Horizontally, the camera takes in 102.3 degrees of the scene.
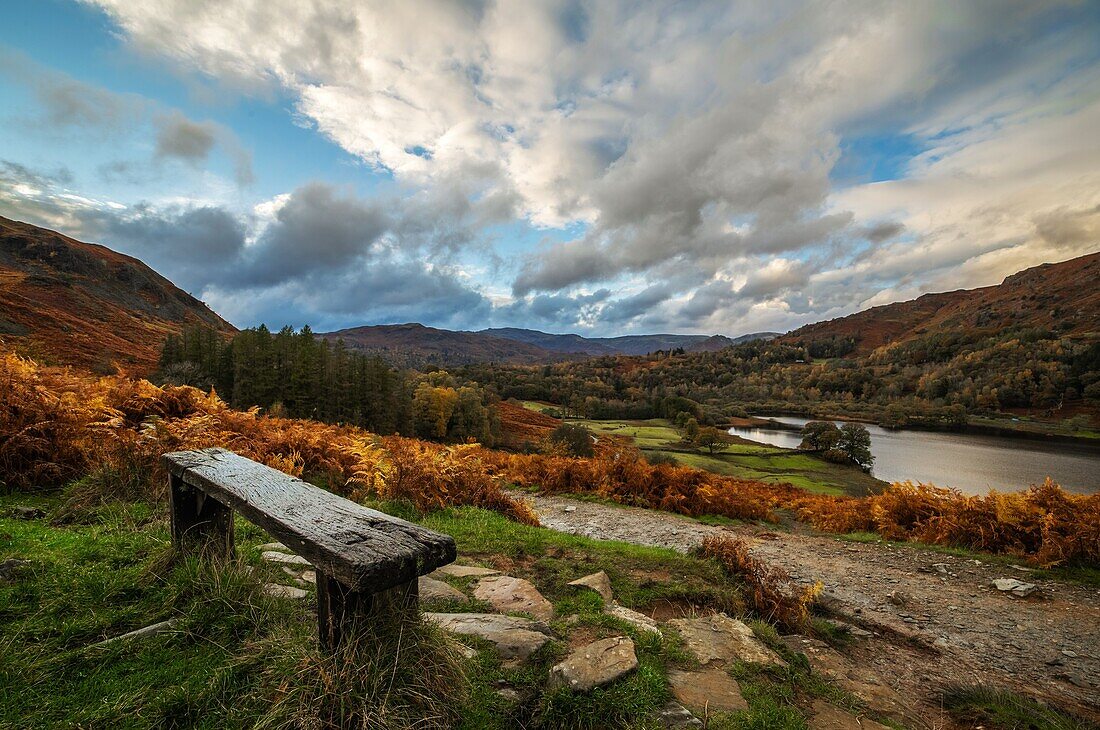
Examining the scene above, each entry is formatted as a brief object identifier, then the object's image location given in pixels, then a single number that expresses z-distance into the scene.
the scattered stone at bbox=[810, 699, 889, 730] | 3.18
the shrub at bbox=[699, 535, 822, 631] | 5.36
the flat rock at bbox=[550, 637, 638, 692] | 2.98
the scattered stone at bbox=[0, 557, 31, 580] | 3.42
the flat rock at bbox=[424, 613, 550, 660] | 3.38
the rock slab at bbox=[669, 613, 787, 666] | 3.84
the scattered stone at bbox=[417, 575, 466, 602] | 4.34
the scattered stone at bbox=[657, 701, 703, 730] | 2.80
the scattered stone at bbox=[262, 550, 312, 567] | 4.60
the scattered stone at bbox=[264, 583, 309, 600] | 3.55
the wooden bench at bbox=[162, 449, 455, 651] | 2.22
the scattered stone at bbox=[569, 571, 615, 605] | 5.00
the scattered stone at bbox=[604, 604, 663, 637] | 4.06
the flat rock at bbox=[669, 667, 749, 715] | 3.09
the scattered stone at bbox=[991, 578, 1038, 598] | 7.12
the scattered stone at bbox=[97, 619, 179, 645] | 2.89
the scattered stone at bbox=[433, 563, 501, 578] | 5.11
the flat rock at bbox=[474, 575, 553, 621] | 4.33
